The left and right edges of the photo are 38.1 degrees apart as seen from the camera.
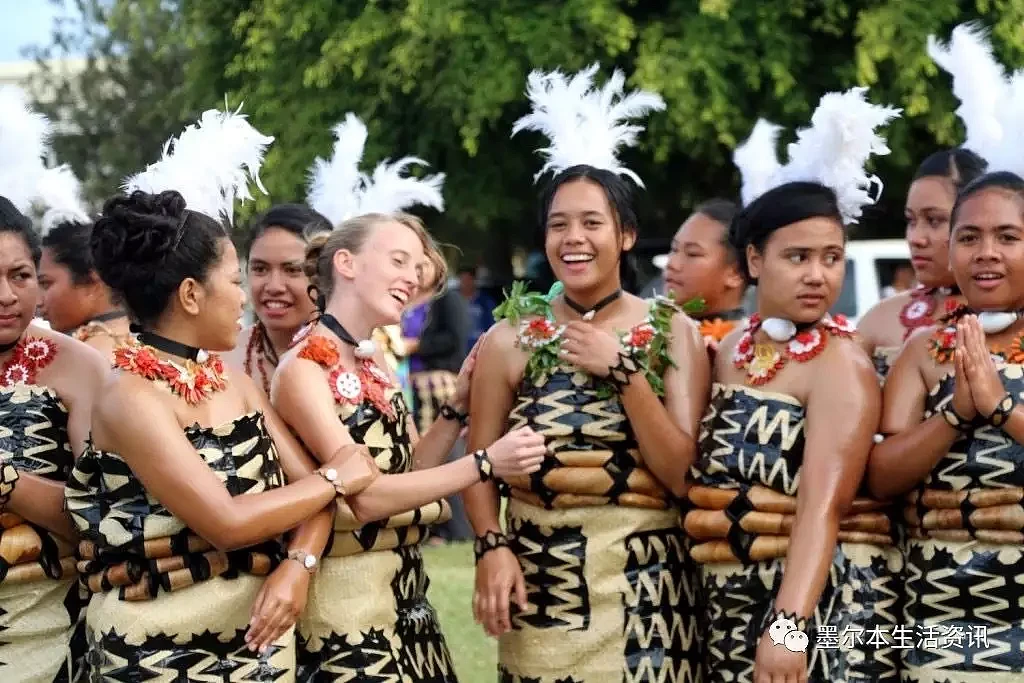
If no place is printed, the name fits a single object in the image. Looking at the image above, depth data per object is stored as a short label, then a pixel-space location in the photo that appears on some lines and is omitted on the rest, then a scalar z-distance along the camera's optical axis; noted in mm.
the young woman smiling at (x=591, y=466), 4359
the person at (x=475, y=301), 15055
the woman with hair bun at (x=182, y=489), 3791
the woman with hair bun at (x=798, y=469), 4051
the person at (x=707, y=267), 6039
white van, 13031
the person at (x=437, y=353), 12203
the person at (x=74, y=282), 5316
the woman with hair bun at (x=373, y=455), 4125
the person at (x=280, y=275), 5277
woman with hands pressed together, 3932
